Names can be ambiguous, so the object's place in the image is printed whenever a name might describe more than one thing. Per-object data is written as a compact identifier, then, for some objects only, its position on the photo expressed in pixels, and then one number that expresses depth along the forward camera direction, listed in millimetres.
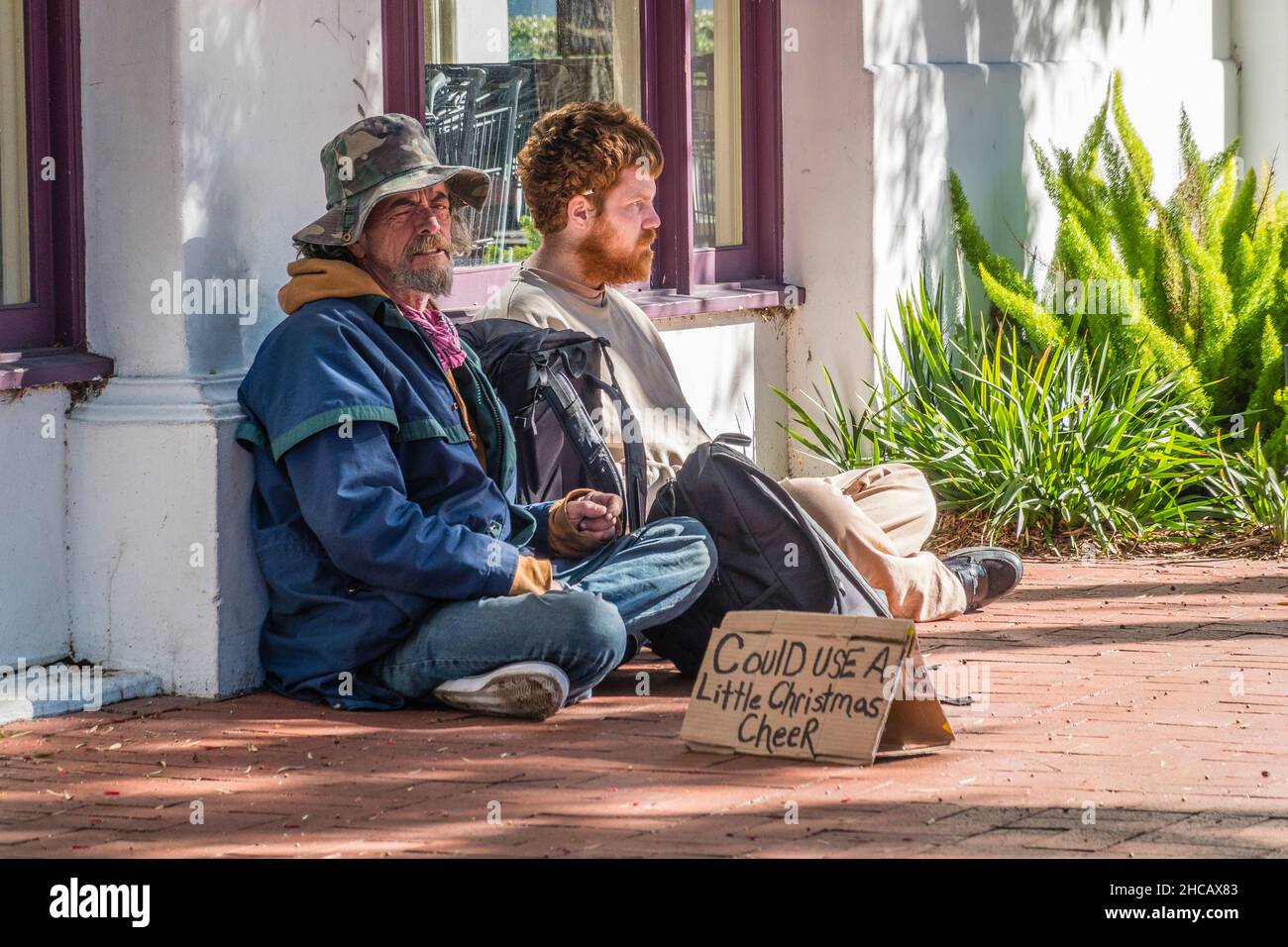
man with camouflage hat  5047
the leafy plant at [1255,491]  8047
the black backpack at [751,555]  5570
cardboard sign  4613
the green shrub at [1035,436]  8039
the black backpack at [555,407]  5707
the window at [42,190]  5414
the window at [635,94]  6910
